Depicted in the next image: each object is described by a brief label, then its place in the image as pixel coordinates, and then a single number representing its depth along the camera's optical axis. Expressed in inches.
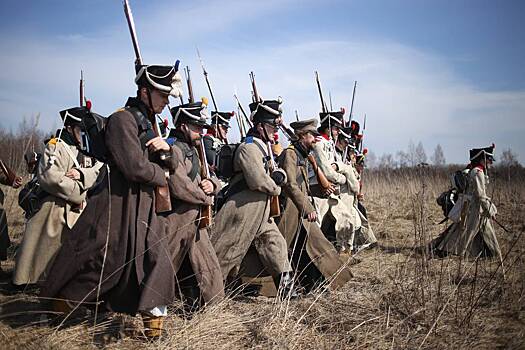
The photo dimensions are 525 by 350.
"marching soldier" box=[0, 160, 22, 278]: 239.6
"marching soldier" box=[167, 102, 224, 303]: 158.6
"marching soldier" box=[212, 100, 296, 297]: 192.1
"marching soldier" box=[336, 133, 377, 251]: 313.6
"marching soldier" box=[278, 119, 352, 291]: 207.2
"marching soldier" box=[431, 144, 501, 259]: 289.4
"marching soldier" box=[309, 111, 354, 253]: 283.7
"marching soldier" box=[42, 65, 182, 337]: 133.0
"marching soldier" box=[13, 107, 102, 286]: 199.8
